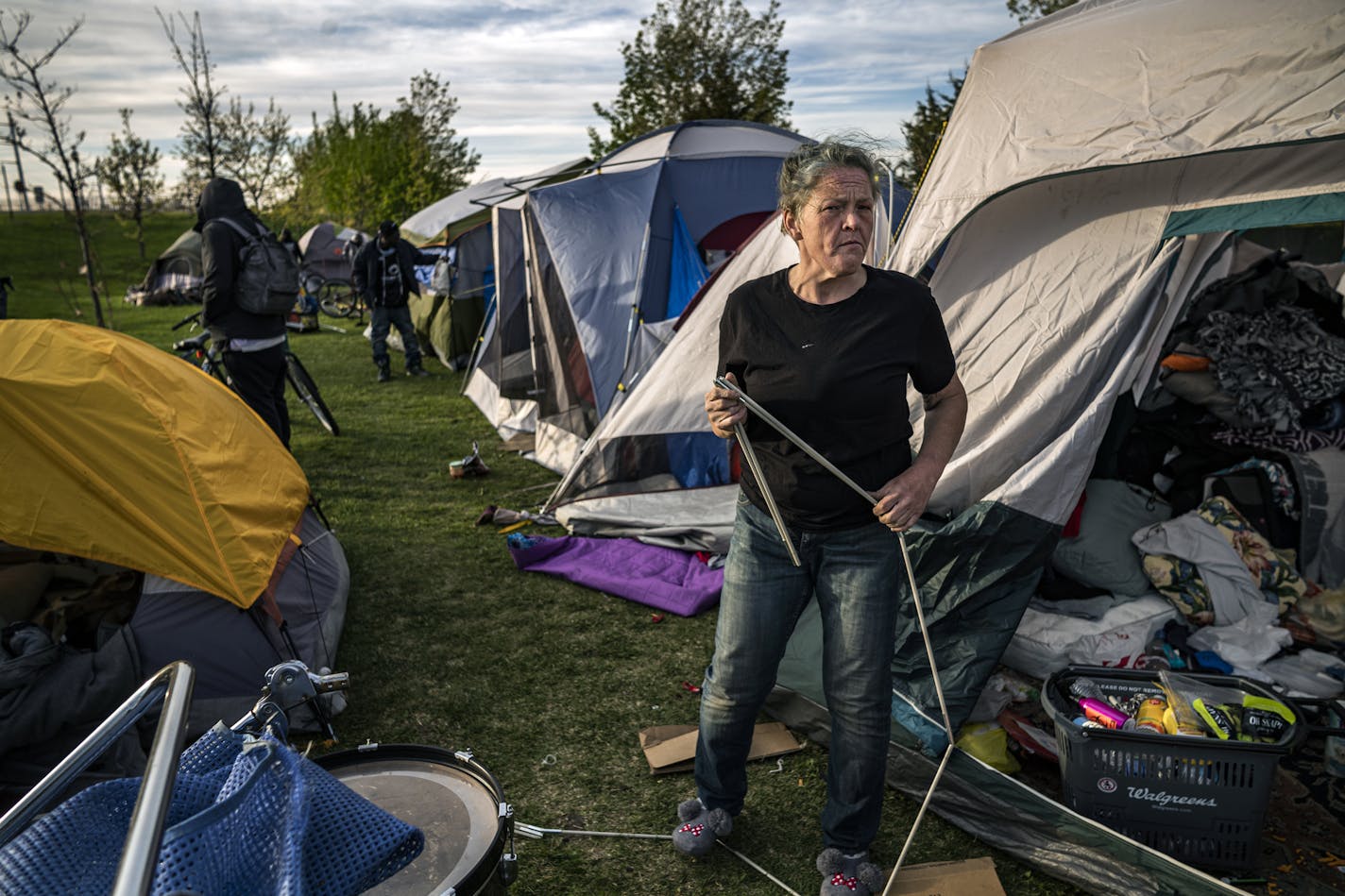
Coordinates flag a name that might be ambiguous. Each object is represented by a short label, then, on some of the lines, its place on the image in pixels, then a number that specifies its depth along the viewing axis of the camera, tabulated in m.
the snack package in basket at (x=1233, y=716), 2.79
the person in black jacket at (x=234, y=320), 5.49
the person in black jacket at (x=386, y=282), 10.58
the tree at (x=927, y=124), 19.20
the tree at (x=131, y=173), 19.72
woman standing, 2.25
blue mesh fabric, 1.12
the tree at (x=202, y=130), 19.47
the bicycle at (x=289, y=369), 6.77
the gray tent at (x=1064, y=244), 2.77
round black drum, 1.65
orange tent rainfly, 3.29
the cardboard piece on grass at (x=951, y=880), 2.63
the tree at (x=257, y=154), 22.97
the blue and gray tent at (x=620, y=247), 6.70
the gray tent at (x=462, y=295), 11.68
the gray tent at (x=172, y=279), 20.77
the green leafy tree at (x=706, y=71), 19.98
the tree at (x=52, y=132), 11.14
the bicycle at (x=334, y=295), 18.84
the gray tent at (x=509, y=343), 8.24
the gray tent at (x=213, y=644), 3.38
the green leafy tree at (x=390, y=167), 27.64
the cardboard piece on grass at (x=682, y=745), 3.31
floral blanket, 3.72
